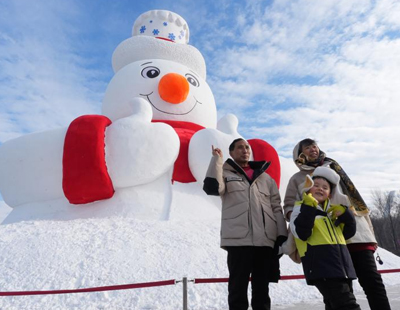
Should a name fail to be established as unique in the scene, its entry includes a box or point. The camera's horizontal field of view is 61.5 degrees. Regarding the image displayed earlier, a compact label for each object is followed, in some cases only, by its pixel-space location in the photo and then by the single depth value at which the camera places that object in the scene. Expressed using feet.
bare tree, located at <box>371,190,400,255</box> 89.15
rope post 9.95
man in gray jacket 7.52
